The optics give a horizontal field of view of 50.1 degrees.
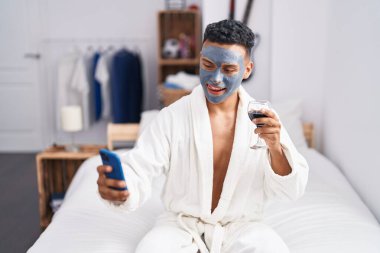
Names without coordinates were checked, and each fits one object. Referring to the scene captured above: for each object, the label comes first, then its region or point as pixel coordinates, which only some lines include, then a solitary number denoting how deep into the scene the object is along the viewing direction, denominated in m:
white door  4.49
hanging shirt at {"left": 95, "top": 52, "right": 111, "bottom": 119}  4.18
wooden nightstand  2.62
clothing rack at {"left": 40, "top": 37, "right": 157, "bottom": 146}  4.52
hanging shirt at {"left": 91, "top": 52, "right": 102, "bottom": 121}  4.25
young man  1.27
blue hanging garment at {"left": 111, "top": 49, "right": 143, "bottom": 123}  4.15
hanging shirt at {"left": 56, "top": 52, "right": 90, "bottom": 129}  4.18
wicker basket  3.08
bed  1.44
